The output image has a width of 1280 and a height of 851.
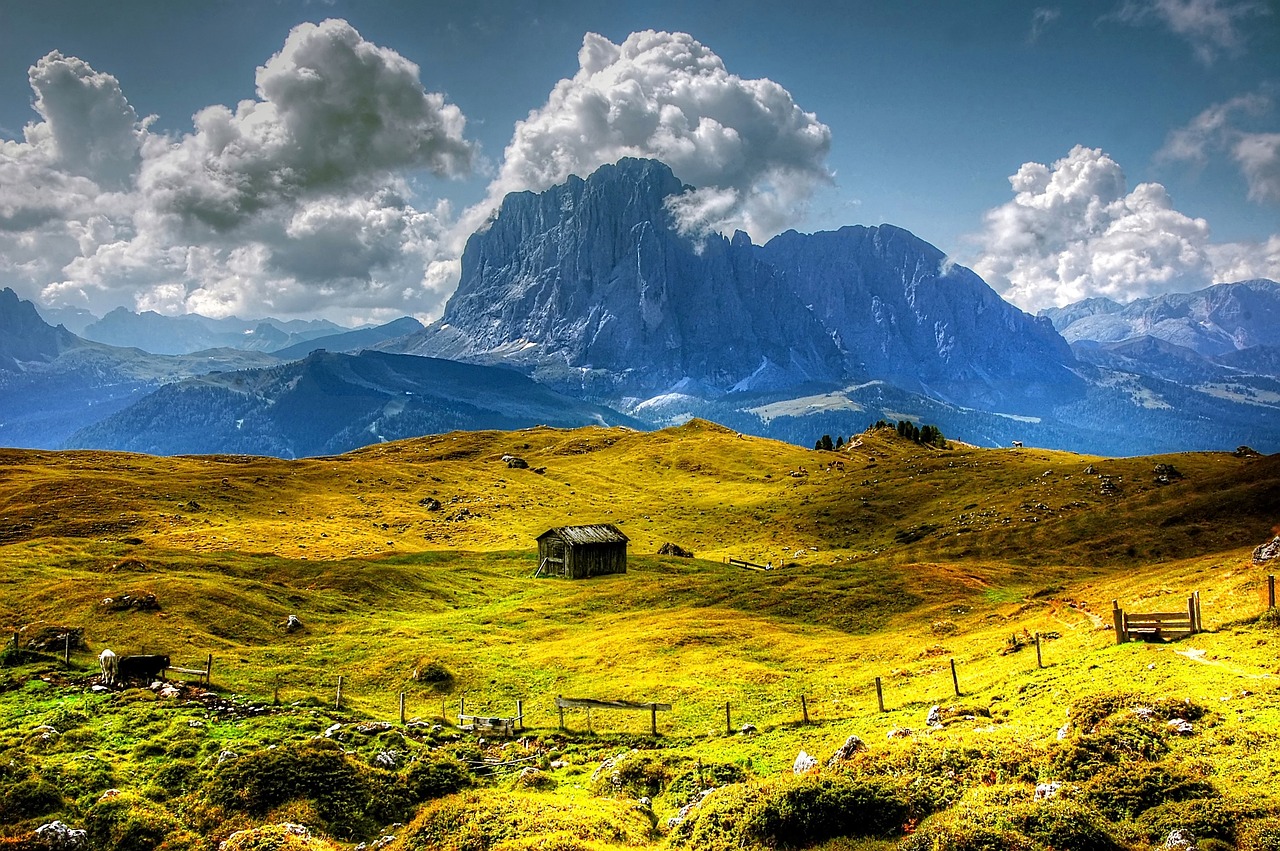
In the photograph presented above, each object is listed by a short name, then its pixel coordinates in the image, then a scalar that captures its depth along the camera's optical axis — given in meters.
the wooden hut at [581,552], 92.62
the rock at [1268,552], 46.75
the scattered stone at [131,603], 54.69
